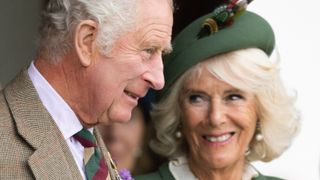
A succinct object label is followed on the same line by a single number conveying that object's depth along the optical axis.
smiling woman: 4.27
